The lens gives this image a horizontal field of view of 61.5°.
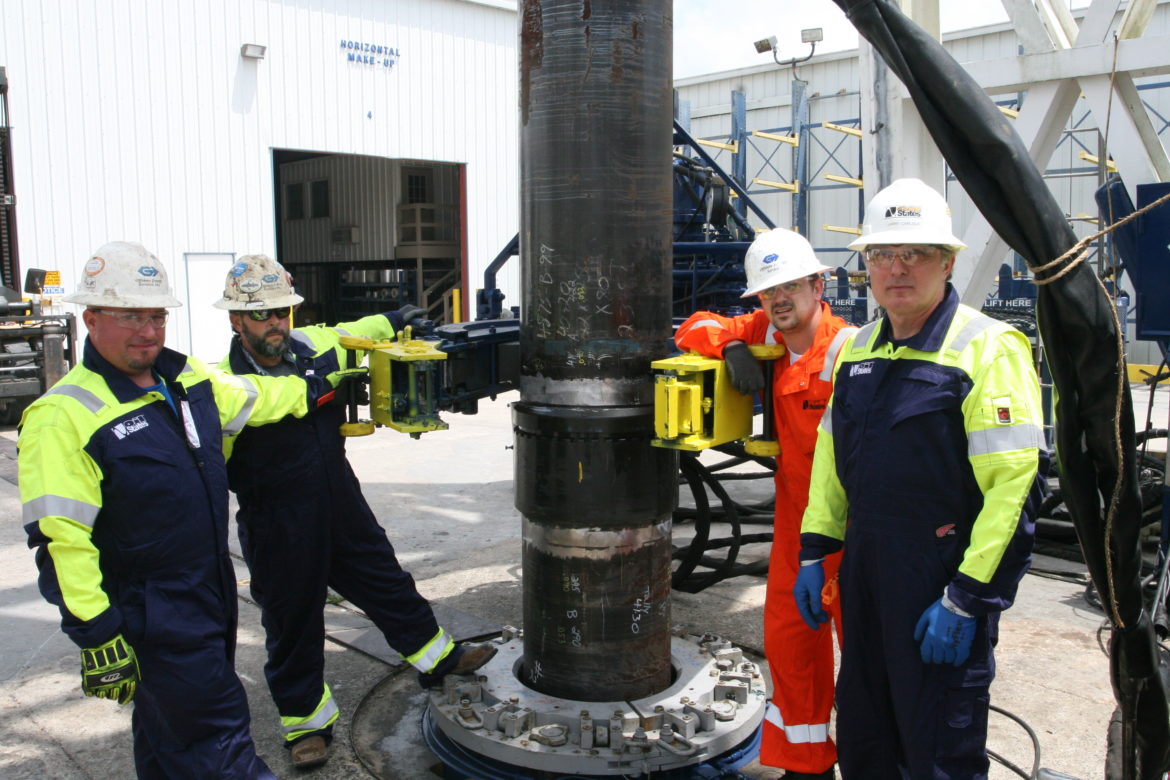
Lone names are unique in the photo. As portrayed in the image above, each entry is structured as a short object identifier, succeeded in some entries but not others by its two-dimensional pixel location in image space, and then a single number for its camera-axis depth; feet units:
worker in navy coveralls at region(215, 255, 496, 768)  11.24
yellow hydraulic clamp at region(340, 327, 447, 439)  11.44
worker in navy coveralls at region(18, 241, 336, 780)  8.18
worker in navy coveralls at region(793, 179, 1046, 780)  7.72
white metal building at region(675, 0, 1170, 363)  60.55
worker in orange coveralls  10.48
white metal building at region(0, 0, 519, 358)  44.14
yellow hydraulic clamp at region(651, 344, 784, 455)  10.01
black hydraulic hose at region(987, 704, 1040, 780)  10.23
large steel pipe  9.97
